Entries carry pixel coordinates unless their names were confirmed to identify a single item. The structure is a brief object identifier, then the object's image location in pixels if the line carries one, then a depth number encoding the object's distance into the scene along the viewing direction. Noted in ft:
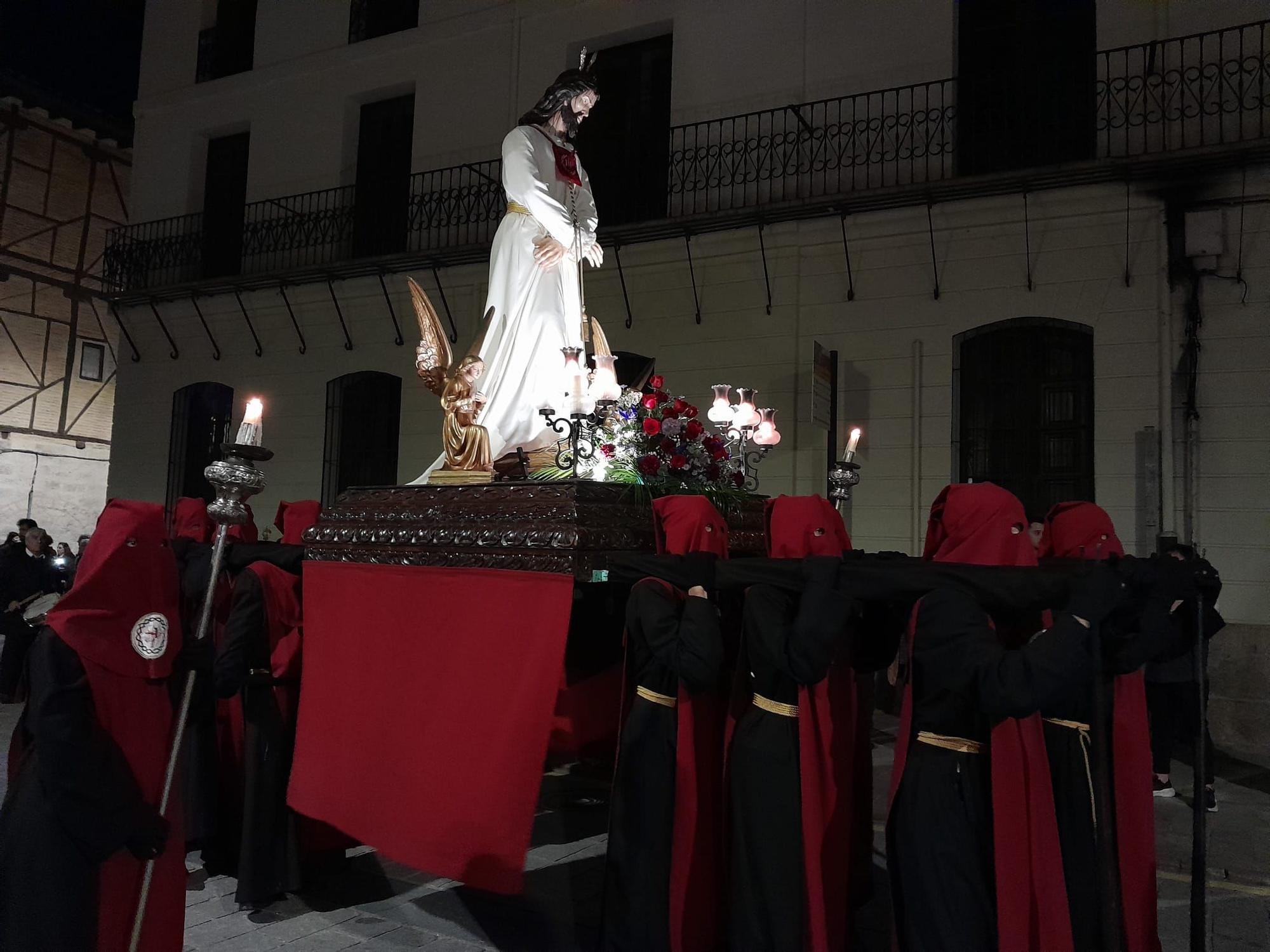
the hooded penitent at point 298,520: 16.63
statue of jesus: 16.69
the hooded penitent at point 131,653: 9.22
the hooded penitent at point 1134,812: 10.57
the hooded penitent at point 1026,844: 8.88
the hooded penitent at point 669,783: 11.00
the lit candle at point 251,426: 9.93
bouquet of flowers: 14.90
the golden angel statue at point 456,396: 15.26
